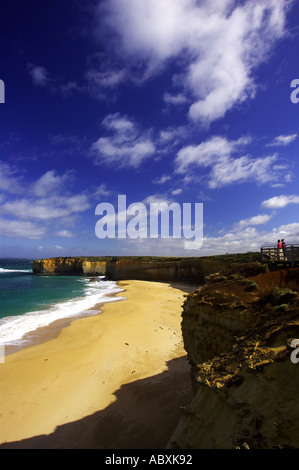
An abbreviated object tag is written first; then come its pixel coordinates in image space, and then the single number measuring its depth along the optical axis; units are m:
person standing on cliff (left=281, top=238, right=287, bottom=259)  13.80
